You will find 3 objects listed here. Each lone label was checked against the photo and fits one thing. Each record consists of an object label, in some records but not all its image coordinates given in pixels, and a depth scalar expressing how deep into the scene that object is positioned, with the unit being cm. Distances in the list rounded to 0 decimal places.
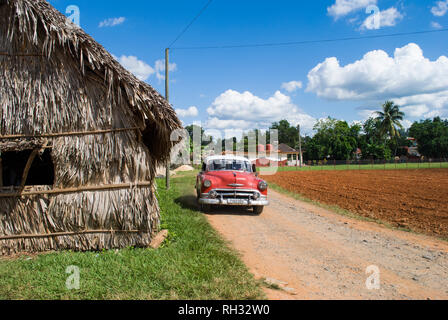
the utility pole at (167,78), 1508
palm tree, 6615
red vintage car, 926
